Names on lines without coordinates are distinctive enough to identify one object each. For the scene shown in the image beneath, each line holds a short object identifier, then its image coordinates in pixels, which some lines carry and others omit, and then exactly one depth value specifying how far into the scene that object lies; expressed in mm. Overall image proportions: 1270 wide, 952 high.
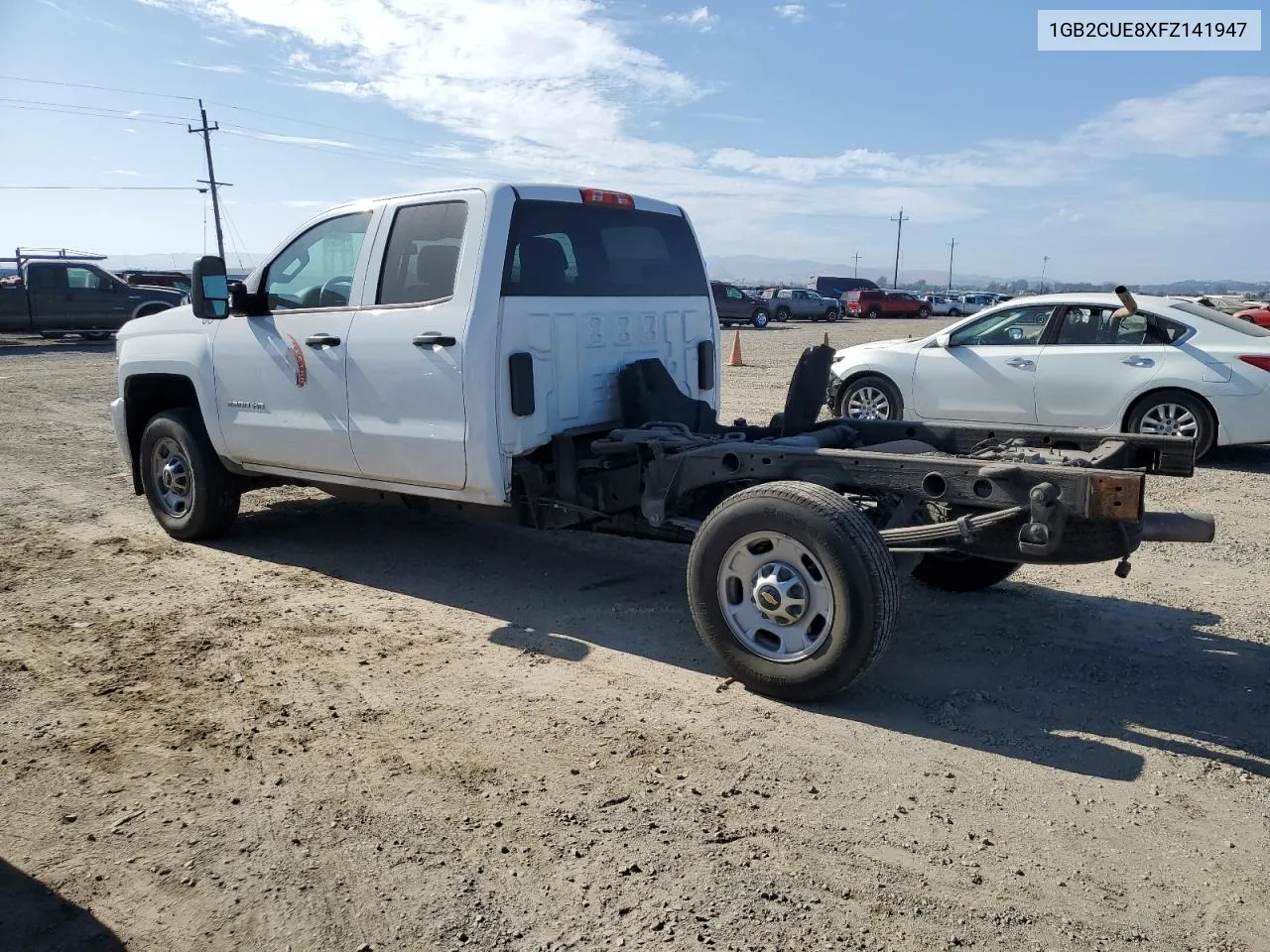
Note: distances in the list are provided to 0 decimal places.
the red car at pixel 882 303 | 50625
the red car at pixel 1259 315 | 16547
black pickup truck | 23688
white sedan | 9094
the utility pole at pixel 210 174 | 52791
